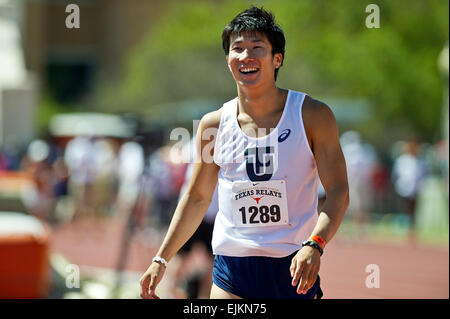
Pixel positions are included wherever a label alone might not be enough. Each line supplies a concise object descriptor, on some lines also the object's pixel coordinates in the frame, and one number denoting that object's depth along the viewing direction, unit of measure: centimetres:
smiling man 421
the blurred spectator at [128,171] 1698
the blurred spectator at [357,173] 1784
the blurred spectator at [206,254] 838
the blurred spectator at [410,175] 1772
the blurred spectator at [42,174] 2036
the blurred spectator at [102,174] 2061
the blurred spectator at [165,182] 1450
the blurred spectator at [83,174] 1986
